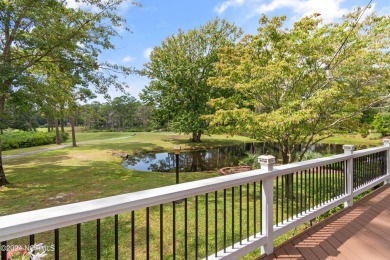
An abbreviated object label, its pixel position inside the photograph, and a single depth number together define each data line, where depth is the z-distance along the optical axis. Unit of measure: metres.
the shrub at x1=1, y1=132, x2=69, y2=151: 15.79
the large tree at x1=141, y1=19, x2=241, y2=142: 17.22
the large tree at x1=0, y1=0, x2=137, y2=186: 5.95
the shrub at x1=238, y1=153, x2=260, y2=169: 10.64
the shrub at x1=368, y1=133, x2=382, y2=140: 20.03
